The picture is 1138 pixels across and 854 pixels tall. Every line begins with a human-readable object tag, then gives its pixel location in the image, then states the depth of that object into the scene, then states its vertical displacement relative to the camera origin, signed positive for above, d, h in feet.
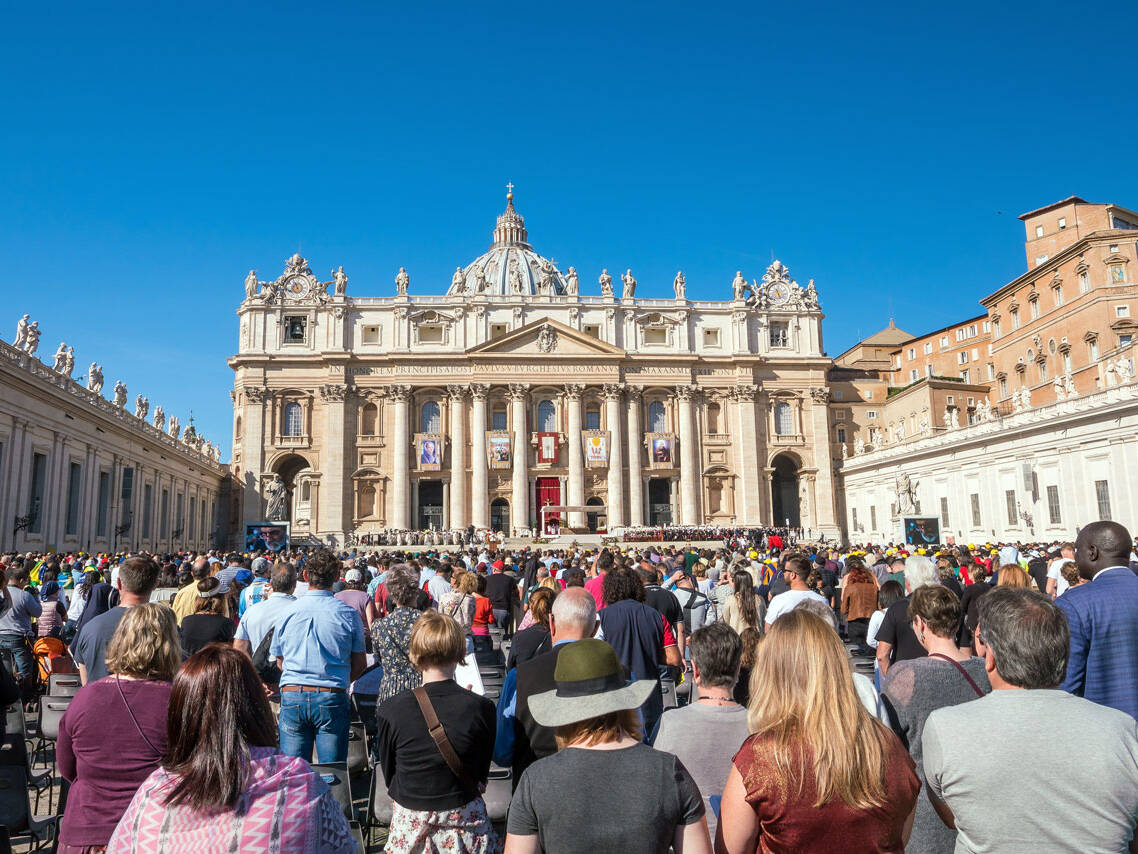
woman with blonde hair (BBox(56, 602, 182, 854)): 12.54 -2.89
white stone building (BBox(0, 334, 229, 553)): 93.91 +12.48
